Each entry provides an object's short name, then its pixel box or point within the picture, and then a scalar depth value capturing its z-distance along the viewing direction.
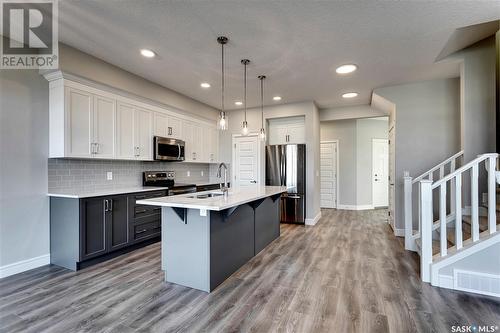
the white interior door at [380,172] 7.06
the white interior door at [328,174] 7.12
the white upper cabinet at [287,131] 5.57
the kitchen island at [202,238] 2.36
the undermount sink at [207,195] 2.86
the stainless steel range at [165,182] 4.18
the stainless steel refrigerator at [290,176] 5.21
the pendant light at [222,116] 2.68
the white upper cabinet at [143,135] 3.87
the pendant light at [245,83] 3.22
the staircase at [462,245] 2.30
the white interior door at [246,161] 5.69
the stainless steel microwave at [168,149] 4.14
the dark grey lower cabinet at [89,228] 2.84
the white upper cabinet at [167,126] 4.28
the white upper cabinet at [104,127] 3.28
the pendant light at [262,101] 3.81
